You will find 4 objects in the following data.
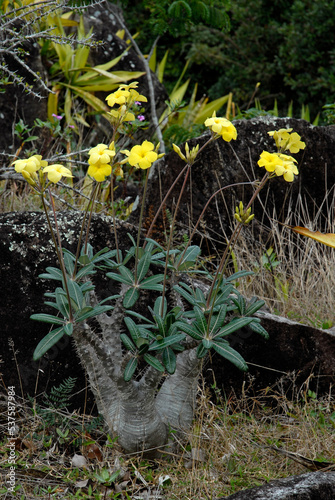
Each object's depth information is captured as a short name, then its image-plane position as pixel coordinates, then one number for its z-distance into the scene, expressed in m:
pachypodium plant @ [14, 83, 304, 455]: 3.28
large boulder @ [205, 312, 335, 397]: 5.04
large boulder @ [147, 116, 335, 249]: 6.94
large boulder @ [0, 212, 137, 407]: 4.54
